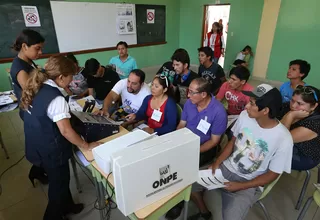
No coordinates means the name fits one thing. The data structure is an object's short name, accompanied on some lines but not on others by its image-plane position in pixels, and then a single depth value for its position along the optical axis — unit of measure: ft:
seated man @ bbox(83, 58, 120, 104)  8.36
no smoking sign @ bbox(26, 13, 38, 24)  13.39
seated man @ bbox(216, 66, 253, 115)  6.98
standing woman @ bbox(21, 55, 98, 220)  3.83
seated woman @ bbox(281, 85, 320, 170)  4.94
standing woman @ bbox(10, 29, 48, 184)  5.59
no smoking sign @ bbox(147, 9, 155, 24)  19.28
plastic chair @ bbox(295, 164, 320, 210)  5.55
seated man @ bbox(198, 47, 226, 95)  8.96
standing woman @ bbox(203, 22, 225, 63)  17.86
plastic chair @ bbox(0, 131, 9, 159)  7.95
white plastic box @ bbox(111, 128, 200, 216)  2.70
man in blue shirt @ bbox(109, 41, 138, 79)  10.52
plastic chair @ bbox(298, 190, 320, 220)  4.44
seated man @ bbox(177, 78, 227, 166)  5.27
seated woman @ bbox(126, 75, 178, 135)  6.04
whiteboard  14.67
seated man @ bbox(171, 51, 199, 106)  8.26
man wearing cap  4.14
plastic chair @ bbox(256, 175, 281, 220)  4.33
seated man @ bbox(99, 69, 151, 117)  6.79
